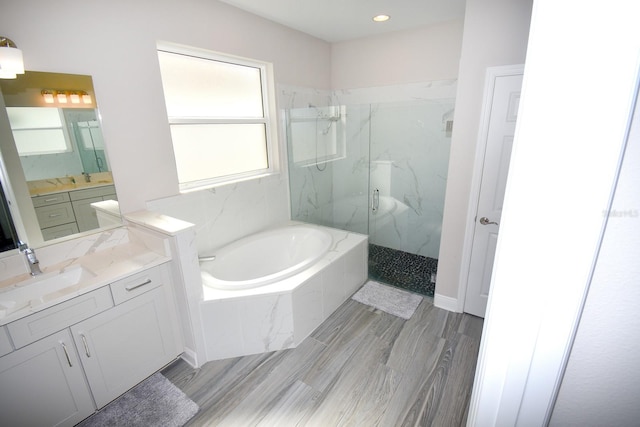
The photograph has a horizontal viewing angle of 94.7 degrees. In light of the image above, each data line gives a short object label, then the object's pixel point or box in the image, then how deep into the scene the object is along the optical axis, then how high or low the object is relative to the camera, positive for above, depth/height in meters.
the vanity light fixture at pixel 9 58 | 1.50 +0.41
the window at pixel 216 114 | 2.50 +0.20
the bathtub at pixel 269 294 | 2.07 -1.21
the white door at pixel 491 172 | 2.02 -0.30
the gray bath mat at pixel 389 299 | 2.68 -1.56
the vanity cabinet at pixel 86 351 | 1.41 -1.13
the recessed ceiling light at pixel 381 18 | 2.75 +1.05
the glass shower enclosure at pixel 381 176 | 3.11 -0.50
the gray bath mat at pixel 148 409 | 1.69 -1.57
